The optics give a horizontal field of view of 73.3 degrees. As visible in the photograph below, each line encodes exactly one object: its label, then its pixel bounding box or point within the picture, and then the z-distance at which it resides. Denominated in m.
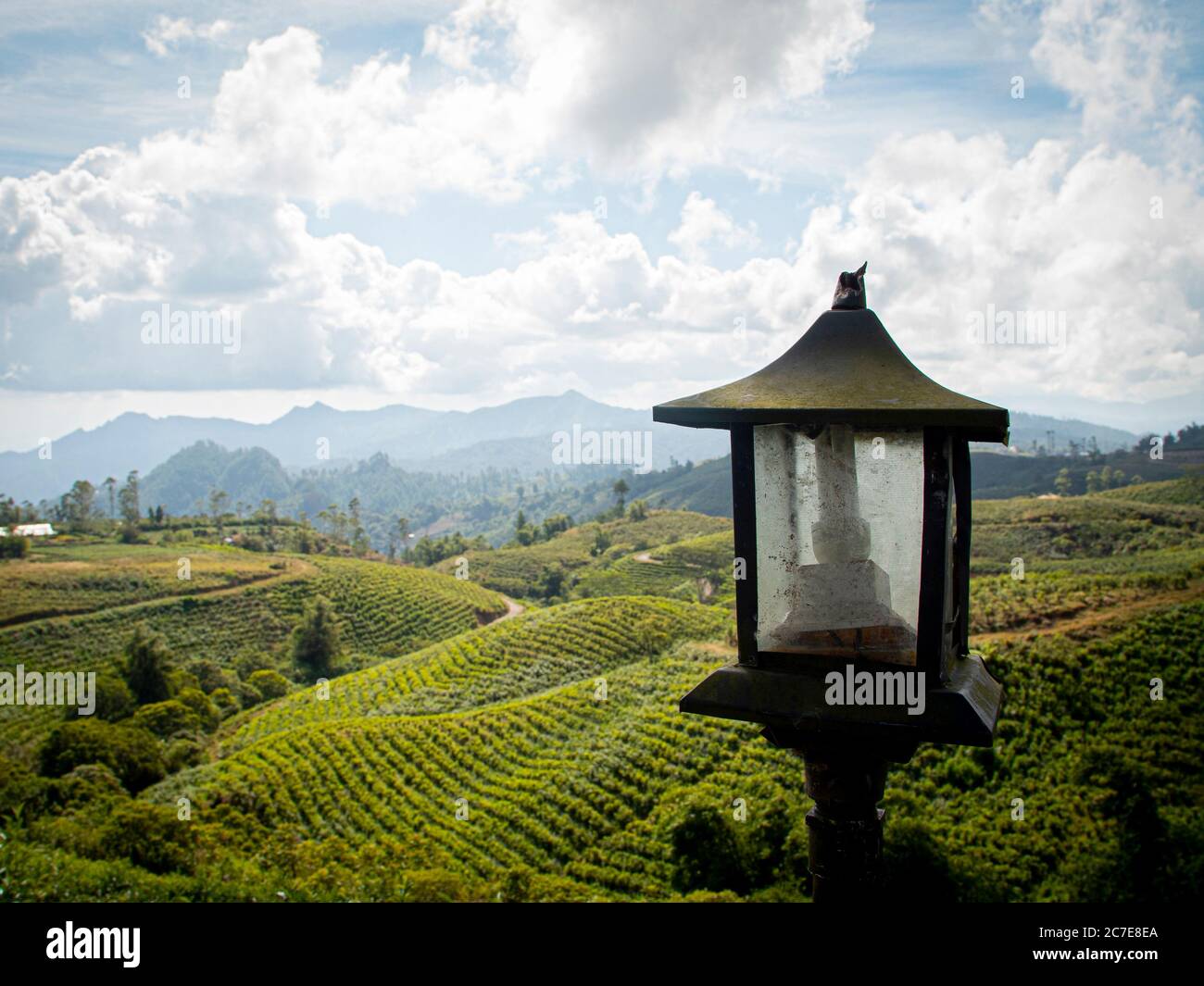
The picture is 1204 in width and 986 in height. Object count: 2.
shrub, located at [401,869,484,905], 14.78
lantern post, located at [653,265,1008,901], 2.30
